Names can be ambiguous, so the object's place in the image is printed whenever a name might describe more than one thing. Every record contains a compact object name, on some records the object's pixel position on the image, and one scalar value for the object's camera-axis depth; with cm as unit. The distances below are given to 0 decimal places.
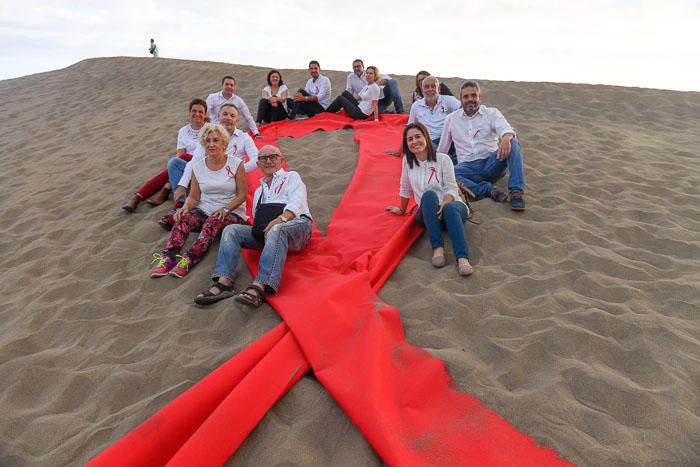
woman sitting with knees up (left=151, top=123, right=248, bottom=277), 329
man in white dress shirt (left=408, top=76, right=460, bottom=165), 496
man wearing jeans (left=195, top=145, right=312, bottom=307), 272
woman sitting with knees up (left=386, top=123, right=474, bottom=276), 296
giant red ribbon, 162
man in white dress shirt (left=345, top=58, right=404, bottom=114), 695
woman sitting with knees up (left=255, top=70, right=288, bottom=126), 685
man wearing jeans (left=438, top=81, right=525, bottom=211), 375
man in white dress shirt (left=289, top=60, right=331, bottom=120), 715
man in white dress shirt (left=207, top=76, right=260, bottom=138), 578
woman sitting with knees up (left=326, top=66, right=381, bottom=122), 654
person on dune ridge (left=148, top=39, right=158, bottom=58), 1490
